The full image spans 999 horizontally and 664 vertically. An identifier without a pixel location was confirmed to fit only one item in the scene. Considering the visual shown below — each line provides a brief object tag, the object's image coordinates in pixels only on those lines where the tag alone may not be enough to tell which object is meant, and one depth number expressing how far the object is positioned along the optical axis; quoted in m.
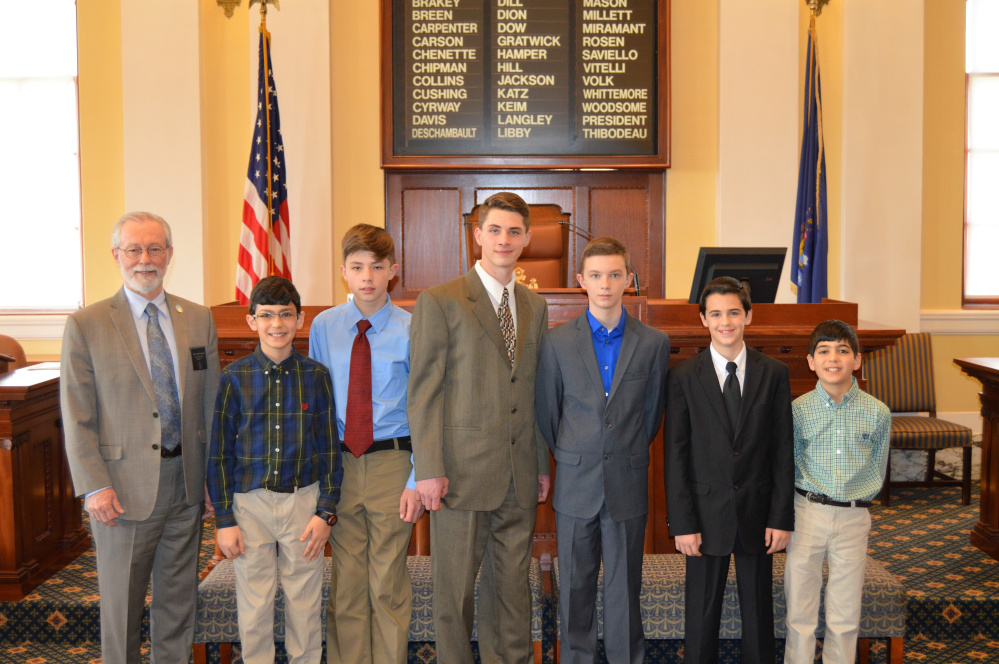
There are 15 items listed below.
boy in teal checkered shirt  2.47
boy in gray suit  2.38
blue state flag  5.25
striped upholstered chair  5.34
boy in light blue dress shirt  2.40
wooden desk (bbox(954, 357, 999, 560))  3.81
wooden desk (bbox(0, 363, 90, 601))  3.37
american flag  4.94
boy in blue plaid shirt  2.38
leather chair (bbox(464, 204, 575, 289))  5.02
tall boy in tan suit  2.34
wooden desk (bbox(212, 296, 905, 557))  3.37
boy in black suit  2.42
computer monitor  3.78
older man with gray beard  2.34
